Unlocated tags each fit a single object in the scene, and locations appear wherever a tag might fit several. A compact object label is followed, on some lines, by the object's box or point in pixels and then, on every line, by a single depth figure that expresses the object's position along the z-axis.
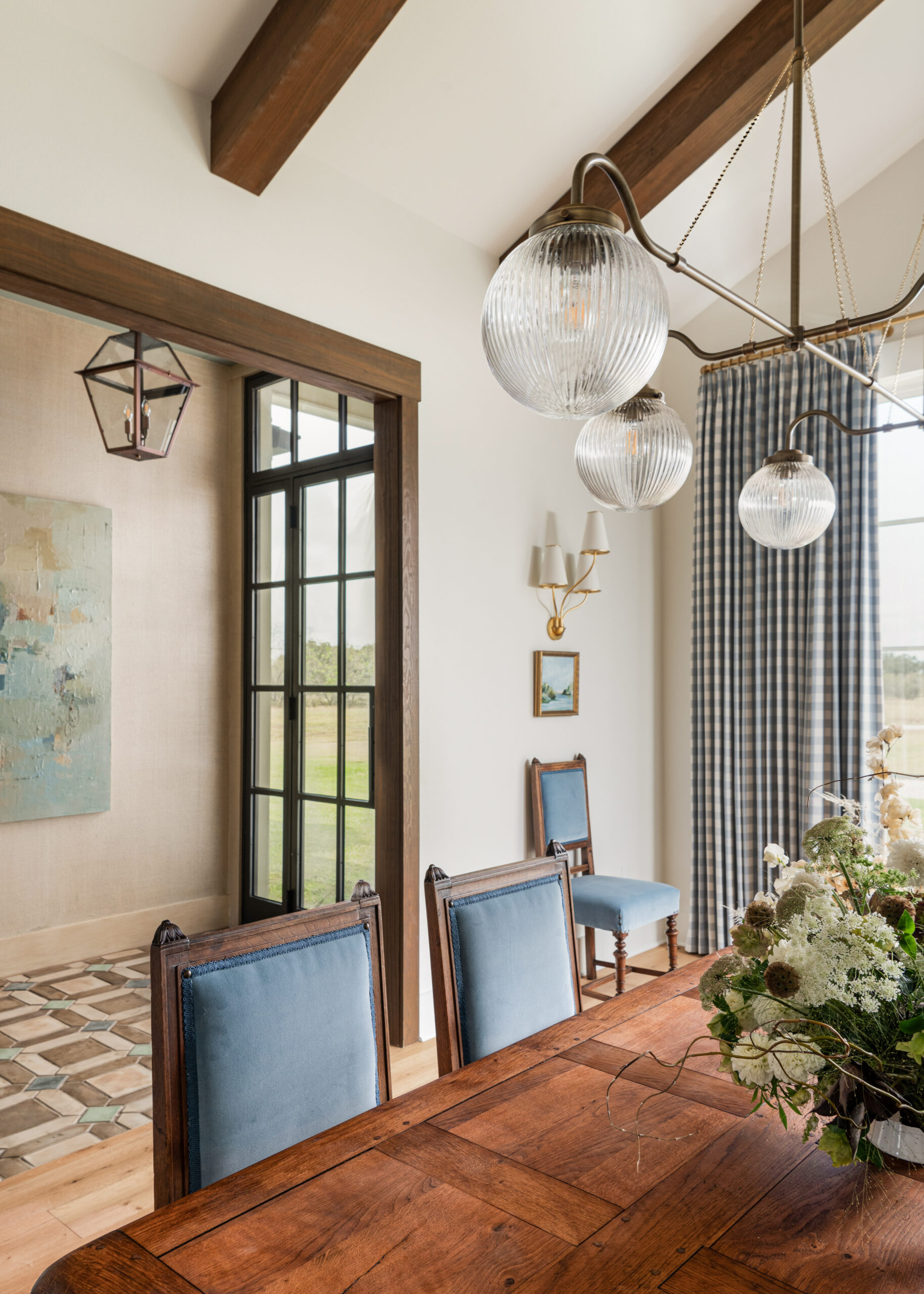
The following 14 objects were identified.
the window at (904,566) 3.92
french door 4.00
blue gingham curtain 3.90
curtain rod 3.73
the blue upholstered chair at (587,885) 3.55
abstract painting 4.11
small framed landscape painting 3.93
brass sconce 3.88
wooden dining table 0.98
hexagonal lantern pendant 2.82
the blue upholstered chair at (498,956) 1.75
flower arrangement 1.06
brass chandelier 1.12
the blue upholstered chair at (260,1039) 1.32
